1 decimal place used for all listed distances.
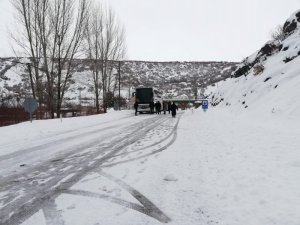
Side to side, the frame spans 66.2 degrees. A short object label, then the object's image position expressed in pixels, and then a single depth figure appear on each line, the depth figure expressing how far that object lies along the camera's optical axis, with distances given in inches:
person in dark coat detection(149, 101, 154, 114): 1057.0
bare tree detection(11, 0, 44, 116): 741.5
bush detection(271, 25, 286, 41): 838.3
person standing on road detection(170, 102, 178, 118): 803.0
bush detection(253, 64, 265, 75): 723.7
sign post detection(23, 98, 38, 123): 522.4
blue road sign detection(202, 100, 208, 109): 988.1
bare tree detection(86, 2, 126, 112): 1075.4
